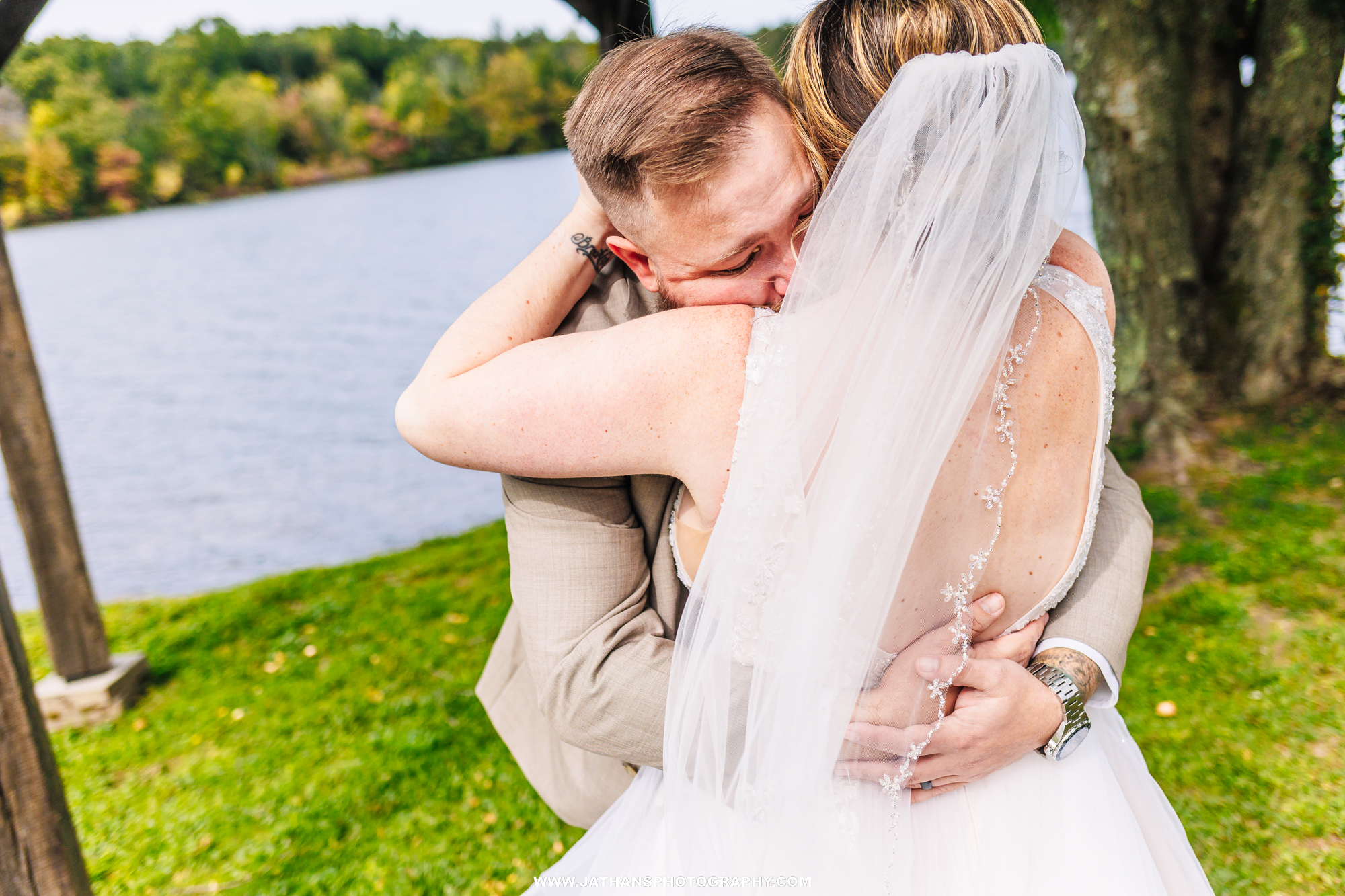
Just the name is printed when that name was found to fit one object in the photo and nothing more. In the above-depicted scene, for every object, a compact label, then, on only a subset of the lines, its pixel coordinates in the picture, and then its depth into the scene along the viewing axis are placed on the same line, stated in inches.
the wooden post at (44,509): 144.8
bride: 49.2
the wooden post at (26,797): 75.7
